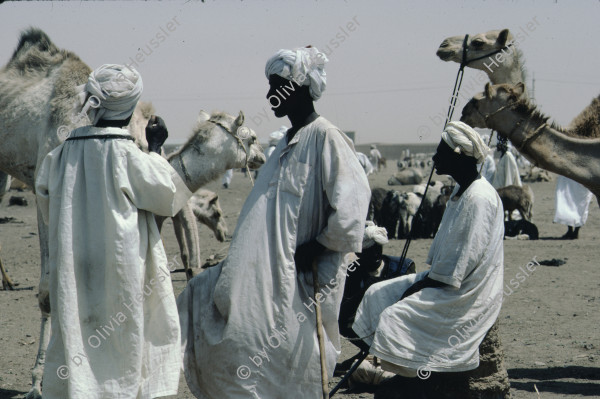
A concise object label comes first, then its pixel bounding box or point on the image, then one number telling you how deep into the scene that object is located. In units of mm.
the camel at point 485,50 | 9477
